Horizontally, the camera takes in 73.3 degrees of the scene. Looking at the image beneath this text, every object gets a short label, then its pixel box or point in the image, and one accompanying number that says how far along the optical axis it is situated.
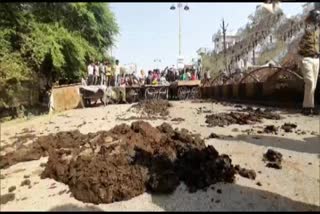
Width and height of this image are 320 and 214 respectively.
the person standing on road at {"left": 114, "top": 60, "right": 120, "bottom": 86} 9.34
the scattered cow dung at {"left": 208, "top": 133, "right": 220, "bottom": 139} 3.32
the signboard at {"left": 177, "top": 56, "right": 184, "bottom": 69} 12.02
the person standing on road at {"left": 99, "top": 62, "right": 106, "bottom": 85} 8.51
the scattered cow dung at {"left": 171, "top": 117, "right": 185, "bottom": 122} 4.32
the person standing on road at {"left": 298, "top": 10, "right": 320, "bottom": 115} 3.46
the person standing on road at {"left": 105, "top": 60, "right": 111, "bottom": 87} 8.79
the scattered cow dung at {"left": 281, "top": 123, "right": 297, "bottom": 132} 3.34
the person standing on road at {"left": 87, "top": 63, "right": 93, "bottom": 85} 8.35
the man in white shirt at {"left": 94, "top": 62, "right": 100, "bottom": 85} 8.41
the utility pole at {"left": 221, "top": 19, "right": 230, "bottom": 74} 17.58
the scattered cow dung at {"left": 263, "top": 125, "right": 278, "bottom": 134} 3.38
